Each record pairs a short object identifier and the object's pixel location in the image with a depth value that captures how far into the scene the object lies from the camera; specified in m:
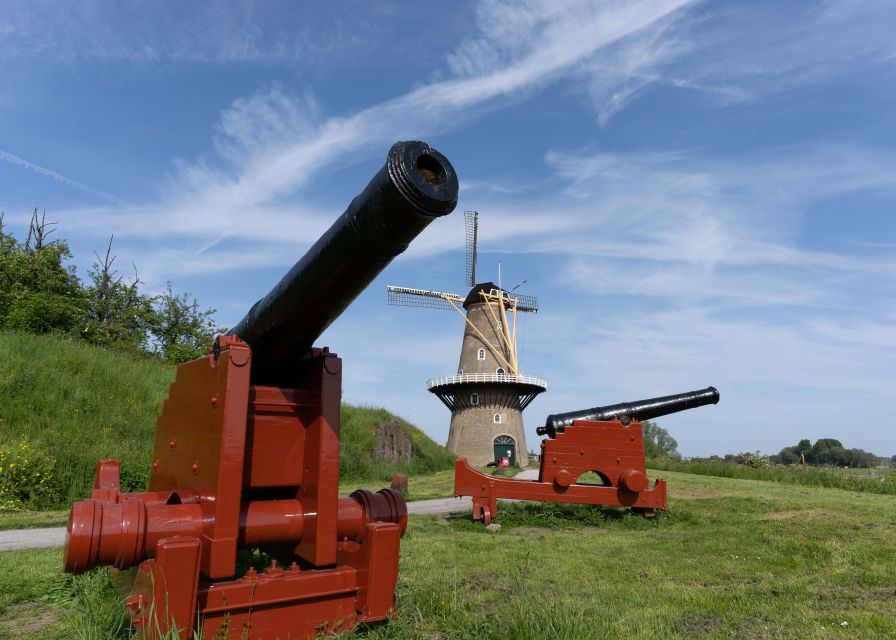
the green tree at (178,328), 32.82
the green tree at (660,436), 82.67
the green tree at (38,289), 22.61
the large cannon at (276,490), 2.80
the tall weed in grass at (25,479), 11.35
